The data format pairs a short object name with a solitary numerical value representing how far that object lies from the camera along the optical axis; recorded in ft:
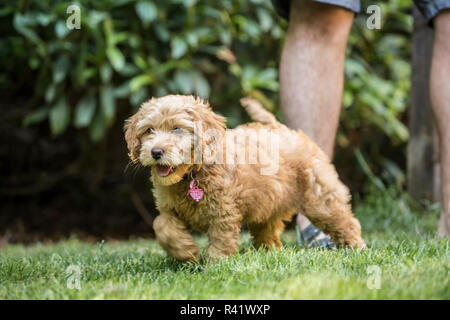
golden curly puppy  8.11
